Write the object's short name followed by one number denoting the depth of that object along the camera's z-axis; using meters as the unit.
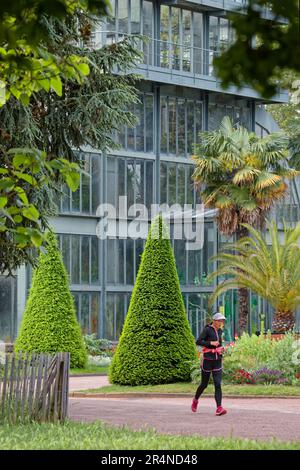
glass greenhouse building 48.72
